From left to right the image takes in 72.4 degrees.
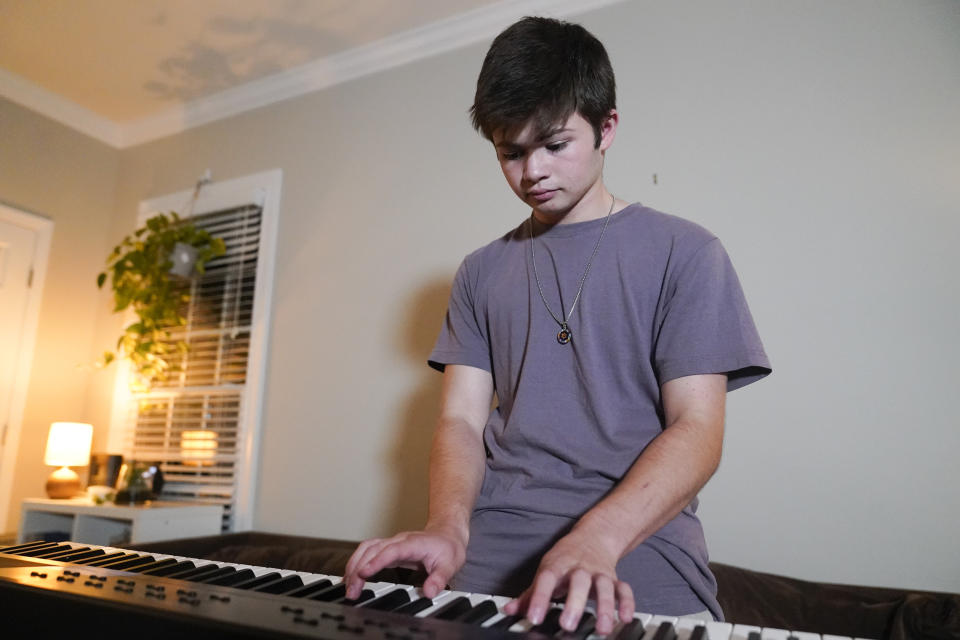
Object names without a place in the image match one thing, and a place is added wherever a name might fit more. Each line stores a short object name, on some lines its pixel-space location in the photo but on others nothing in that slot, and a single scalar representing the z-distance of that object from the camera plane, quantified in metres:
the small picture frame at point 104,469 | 3.16
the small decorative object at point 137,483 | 2.84
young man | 0.97
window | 3.07
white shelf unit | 2.62
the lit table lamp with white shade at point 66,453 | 3.02
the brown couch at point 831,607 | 1.59
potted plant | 3.29
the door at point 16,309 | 3.36
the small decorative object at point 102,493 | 2.97
